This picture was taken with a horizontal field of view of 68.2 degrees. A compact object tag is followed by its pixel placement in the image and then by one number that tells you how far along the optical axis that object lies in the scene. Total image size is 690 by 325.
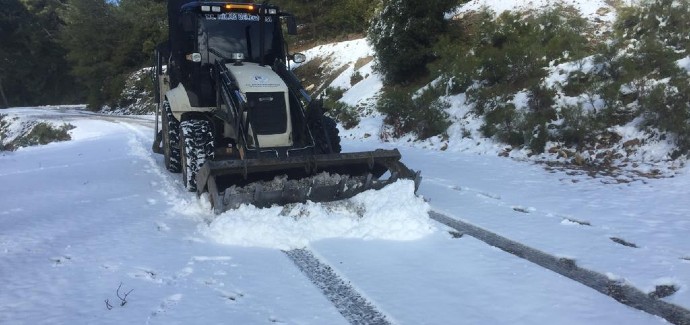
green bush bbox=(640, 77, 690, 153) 7.83
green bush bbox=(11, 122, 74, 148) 17.10
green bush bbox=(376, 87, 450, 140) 12.16
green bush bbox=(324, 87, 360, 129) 15.71
